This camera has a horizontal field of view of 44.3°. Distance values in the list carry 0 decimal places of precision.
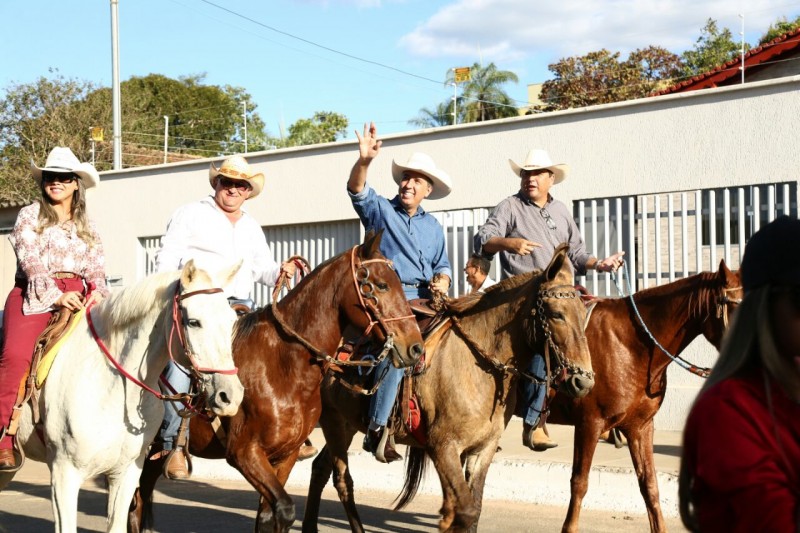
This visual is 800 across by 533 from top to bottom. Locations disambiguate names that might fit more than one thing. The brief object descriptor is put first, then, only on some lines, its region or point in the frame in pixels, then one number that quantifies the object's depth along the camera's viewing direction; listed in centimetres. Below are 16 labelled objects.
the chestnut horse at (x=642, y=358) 733
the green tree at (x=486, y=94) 5144
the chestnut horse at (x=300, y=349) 602
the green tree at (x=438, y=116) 5259
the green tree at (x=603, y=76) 4262
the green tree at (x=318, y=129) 5806
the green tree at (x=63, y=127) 4388
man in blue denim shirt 657
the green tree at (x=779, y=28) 3709
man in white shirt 659
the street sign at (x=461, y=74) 2434
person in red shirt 207
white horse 527
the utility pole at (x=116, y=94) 2616
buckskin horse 633
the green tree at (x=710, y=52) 4191
